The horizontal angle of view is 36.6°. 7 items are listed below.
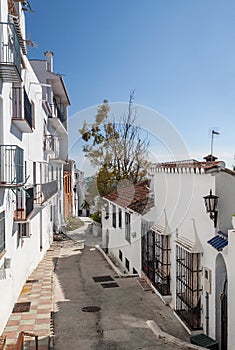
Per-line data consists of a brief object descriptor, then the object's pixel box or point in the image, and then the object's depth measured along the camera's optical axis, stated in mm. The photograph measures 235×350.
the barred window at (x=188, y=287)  8672
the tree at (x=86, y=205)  30484
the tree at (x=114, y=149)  24647
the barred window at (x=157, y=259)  11008
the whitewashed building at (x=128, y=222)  13203
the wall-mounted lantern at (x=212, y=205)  7746
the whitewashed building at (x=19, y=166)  9016
